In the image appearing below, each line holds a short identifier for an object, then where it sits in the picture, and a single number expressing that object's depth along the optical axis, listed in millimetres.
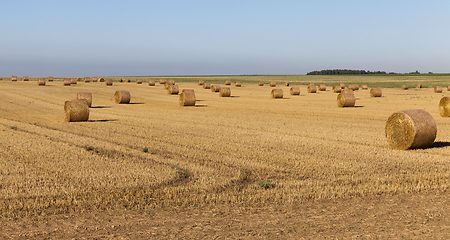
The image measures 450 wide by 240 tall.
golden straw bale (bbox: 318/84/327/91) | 60788
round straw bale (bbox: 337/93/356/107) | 34375
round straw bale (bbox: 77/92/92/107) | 33469
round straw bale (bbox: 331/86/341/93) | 57125
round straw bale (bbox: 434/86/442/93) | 54738
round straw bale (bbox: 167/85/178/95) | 50775
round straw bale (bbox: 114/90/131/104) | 37625
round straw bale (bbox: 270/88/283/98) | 45156
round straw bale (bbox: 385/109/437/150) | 15031
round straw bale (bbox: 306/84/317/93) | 55469
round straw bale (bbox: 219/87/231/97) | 47344
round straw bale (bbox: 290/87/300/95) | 50469
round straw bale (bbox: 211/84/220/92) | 55294
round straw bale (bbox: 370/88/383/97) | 46281
